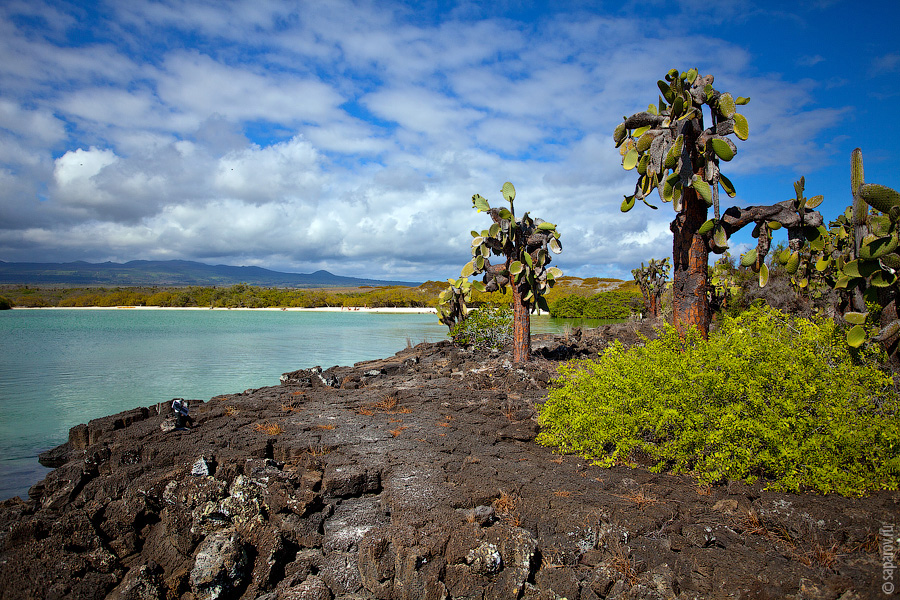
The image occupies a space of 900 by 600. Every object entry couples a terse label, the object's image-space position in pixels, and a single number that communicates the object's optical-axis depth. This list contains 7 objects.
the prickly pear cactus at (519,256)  12.13
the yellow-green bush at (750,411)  4.36
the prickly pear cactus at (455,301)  16.39
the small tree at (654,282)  27.98
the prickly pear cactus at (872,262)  5.05
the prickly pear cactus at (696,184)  7.04
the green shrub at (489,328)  15.24
